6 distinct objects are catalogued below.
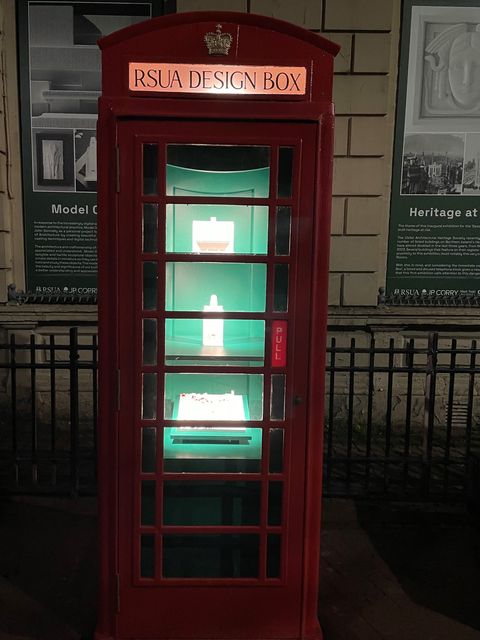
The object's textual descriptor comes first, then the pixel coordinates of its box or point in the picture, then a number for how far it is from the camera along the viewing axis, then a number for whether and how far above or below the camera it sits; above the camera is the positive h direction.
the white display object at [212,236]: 2.83 +0.11
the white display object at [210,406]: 2.87 -0.75
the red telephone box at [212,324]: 2.49 -0.32
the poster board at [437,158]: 6.51 +1.20
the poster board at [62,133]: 6.44 +1.38
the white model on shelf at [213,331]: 2.92 -0.37
